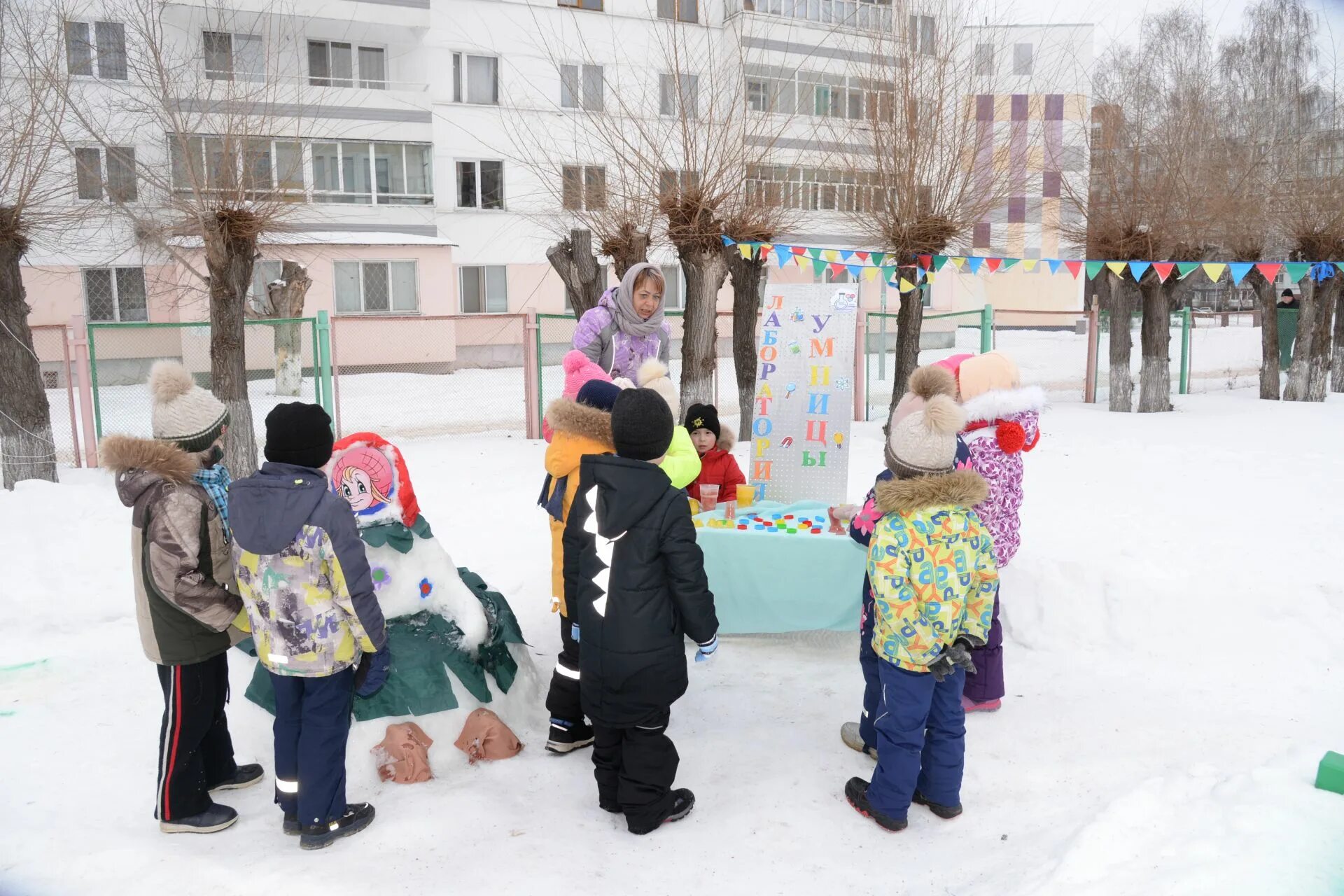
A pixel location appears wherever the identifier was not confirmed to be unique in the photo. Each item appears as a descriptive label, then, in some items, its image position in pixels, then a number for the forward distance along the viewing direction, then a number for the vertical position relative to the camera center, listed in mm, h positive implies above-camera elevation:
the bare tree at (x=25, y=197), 7113 +1053
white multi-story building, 18766 +3710
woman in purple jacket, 5473 -45
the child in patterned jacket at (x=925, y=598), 3119 -919
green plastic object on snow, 2871 -1385
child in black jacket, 3125 -932
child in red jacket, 5125 -721
